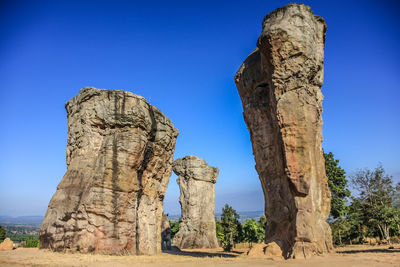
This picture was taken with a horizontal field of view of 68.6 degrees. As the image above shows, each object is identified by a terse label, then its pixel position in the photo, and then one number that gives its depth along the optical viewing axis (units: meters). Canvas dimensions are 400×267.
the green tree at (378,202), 27.19
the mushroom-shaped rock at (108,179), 17.45
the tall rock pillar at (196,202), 39.91
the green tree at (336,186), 32.16
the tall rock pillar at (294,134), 15.06
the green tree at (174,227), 53.57
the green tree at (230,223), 39.38
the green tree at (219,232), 48.00
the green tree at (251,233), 47.03
